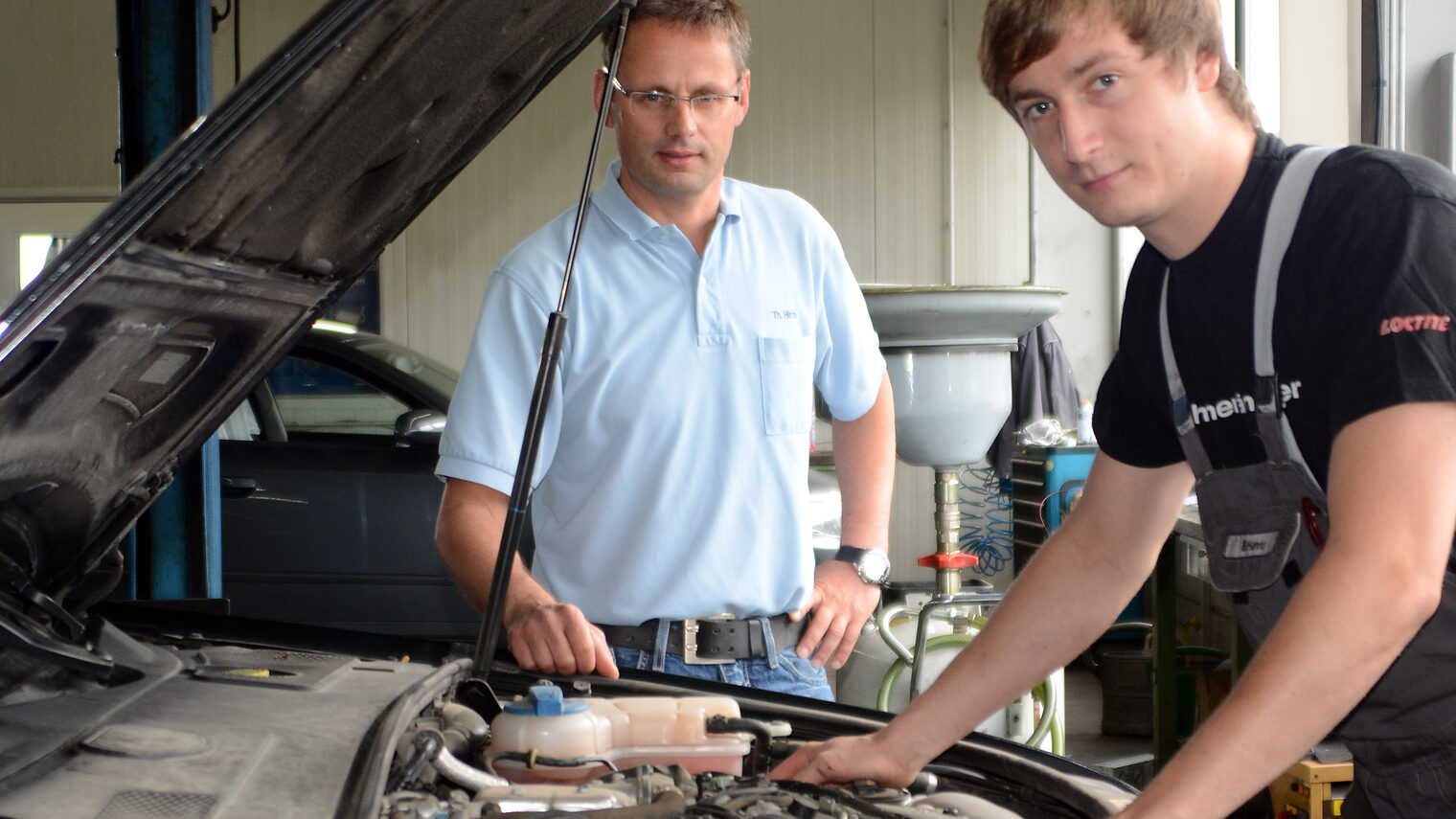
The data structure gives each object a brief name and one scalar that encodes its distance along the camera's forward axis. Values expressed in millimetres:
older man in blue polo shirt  1799
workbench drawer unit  5688
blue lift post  2984
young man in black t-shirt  978
